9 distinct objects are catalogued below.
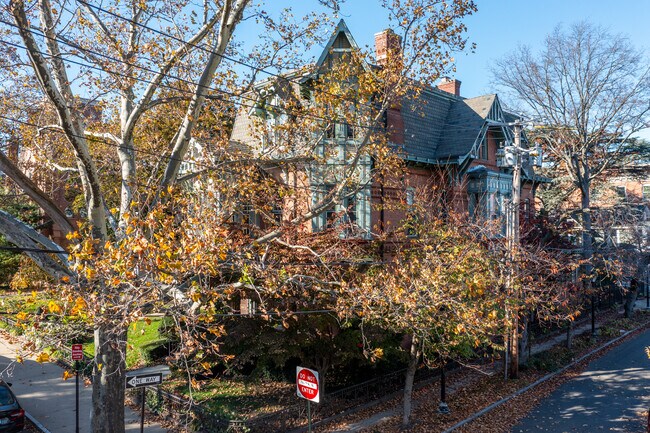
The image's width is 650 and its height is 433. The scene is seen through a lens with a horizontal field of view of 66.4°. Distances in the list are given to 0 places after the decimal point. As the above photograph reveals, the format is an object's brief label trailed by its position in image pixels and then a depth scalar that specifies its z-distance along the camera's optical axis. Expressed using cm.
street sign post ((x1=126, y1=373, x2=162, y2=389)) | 935
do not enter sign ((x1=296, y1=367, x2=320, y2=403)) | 990
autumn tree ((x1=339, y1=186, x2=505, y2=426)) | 1061
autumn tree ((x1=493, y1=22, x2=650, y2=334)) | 2592
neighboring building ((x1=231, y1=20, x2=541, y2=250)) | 1919
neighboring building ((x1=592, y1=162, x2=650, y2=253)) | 2840
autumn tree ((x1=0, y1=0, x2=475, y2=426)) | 775
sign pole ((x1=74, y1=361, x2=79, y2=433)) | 1237
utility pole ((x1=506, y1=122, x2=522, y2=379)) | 1499
